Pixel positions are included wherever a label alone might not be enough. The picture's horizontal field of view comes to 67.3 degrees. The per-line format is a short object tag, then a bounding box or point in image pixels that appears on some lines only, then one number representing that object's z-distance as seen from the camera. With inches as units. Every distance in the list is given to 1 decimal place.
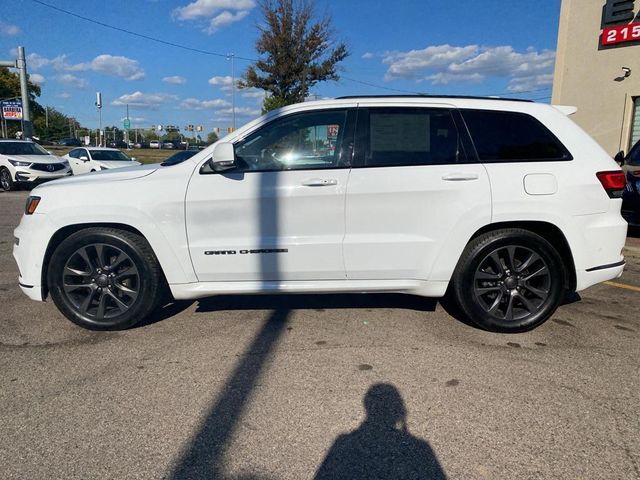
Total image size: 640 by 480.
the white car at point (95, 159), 722.2
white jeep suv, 147.4
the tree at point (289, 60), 1028.5
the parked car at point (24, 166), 631.8
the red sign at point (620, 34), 519.2
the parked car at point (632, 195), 294.4
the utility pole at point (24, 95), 924.0
